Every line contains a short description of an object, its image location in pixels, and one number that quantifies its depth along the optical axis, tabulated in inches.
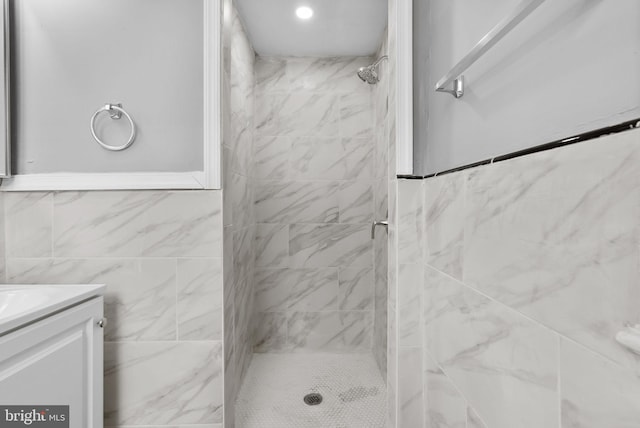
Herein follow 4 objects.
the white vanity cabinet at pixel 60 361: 35.6
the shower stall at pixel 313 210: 101.9
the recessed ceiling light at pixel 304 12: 79.2
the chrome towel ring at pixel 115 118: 52.5
